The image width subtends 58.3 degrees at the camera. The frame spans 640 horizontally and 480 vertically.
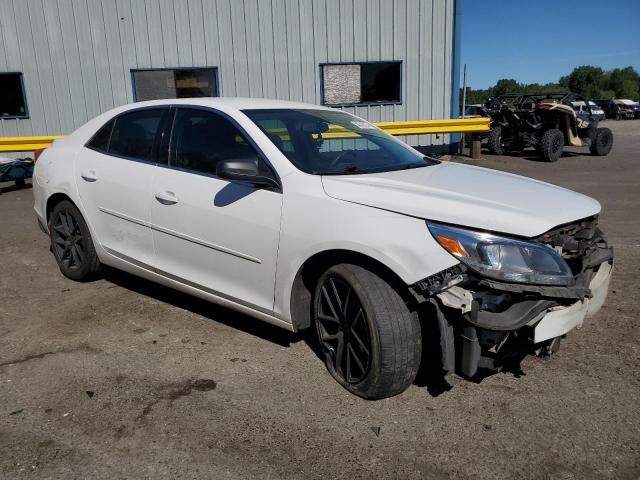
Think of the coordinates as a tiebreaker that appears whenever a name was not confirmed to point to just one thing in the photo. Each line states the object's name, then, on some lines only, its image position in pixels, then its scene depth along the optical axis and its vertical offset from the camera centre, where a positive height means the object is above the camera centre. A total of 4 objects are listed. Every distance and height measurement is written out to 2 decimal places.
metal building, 11.89 +0.93
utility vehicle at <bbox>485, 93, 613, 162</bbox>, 14.00 -1.07
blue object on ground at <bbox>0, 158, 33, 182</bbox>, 10.39 -1.15
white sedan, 2.70 -0.74
